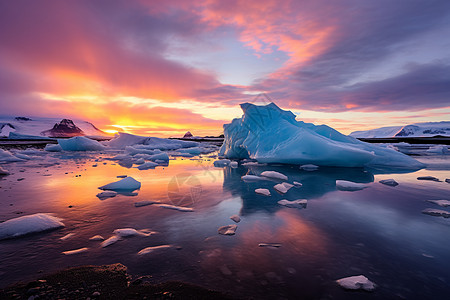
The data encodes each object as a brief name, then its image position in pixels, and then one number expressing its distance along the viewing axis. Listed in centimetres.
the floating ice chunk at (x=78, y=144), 2156
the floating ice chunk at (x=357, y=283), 172
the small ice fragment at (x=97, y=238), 258
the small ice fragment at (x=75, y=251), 223
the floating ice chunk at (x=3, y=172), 722
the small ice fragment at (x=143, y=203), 405
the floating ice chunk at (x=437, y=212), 354
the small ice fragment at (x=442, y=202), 413
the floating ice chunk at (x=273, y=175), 702
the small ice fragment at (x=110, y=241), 244
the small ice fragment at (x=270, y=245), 245
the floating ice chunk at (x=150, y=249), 226
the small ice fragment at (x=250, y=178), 685
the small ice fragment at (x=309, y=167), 991
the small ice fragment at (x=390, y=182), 624
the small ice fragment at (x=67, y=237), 257
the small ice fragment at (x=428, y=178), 693
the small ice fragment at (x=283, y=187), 521
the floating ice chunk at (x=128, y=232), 271
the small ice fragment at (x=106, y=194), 464
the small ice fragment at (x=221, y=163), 1126
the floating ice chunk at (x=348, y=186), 558
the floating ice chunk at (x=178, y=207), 377
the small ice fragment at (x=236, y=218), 329
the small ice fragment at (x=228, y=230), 281
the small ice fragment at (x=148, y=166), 970
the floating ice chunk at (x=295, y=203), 402
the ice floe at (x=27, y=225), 261
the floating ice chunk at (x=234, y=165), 1070
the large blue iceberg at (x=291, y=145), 896
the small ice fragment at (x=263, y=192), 496
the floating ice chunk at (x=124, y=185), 533
